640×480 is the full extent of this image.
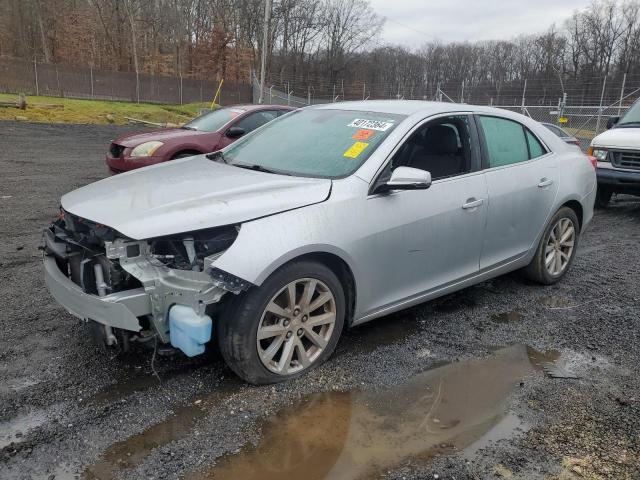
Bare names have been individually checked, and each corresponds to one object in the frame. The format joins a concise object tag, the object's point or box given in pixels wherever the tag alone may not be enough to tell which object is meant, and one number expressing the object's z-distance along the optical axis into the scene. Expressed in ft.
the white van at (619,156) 26.17
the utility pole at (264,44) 82.48
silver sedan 9.05
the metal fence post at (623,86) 68.90
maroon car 26.40
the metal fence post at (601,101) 59.08
